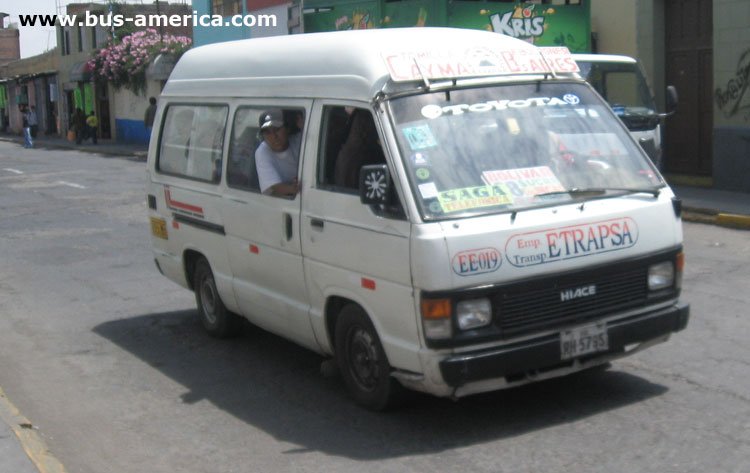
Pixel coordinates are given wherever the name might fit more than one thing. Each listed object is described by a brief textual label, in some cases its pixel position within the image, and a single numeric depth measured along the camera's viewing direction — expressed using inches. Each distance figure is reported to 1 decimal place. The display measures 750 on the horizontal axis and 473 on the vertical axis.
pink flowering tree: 1676.9
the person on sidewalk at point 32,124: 1930.4
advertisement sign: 506.3
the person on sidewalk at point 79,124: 1803.6
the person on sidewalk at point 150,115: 1155.3
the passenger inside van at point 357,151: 240.5
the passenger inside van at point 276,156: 270.2
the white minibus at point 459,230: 217.2
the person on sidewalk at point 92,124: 1800.0
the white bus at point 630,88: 558.9
